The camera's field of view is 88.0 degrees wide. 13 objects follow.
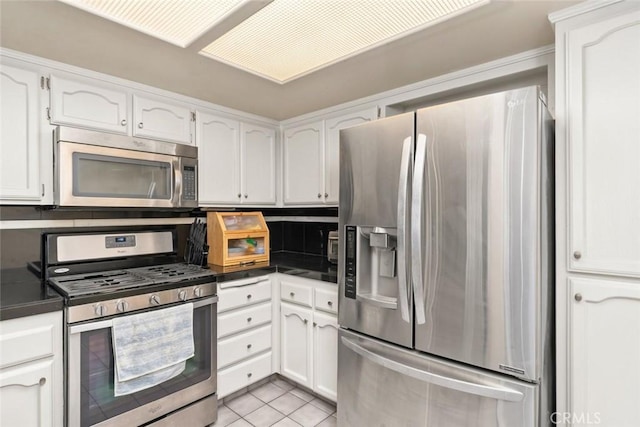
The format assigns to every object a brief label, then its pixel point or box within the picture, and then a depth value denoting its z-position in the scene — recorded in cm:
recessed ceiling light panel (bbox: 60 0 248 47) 129
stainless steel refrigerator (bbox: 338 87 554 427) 122
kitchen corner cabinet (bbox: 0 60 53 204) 165
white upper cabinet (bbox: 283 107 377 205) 255
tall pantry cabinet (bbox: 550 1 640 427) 122
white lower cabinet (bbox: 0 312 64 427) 139
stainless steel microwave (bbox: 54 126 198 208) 176
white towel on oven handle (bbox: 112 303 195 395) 163
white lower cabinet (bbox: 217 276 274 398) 216
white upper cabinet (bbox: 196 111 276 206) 243
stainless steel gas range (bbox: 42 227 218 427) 156
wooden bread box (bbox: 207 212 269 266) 240
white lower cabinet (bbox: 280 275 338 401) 215
